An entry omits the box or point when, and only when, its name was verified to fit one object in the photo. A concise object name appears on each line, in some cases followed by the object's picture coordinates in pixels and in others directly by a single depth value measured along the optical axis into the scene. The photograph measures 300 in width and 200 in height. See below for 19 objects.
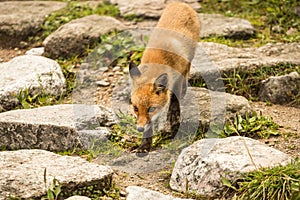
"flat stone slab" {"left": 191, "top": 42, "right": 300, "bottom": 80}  14.68
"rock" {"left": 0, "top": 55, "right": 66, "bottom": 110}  13.70
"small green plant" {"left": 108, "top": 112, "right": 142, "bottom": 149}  12.77
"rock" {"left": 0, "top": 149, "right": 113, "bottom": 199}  9.34
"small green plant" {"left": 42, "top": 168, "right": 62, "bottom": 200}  9.15
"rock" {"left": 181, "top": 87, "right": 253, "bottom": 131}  12.75
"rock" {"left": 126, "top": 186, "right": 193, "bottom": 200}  9.73
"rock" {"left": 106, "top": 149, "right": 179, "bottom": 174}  11.67
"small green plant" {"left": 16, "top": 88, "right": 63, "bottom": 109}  13.70
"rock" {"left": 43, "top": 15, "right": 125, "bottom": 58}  16.67
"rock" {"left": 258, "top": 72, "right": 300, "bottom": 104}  13.84
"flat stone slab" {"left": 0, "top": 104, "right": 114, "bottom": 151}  11.74
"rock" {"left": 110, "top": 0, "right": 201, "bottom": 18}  18.86
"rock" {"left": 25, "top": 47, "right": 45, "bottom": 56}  16.90
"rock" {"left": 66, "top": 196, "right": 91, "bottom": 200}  9.09
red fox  12.39
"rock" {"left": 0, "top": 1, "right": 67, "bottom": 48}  17.97
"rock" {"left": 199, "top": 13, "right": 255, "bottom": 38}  17.30
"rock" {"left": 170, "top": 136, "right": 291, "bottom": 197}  9.87
